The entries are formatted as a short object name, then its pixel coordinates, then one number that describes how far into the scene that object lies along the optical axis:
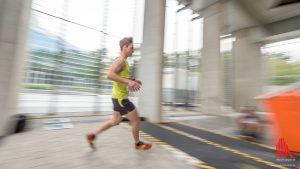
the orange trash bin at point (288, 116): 2.96
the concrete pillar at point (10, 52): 3.12
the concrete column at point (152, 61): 5.88
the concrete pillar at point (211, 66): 9.30
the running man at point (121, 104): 2.79
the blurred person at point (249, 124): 4.09
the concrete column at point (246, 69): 13.99
